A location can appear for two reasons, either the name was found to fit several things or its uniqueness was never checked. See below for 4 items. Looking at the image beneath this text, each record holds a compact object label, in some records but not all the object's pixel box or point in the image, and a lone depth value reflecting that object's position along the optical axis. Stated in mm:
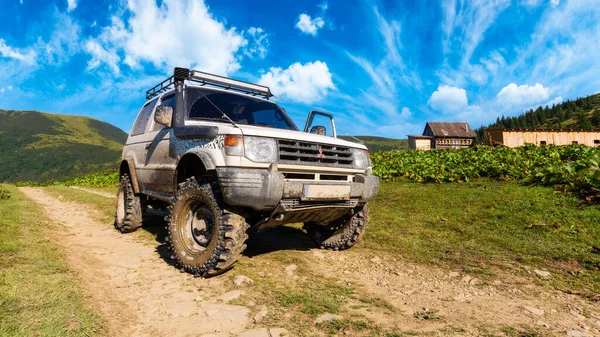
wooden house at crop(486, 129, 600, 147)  27312
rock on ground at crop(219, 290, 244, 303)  3223
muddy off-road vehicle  3623
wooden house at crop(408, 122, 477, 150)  52844
